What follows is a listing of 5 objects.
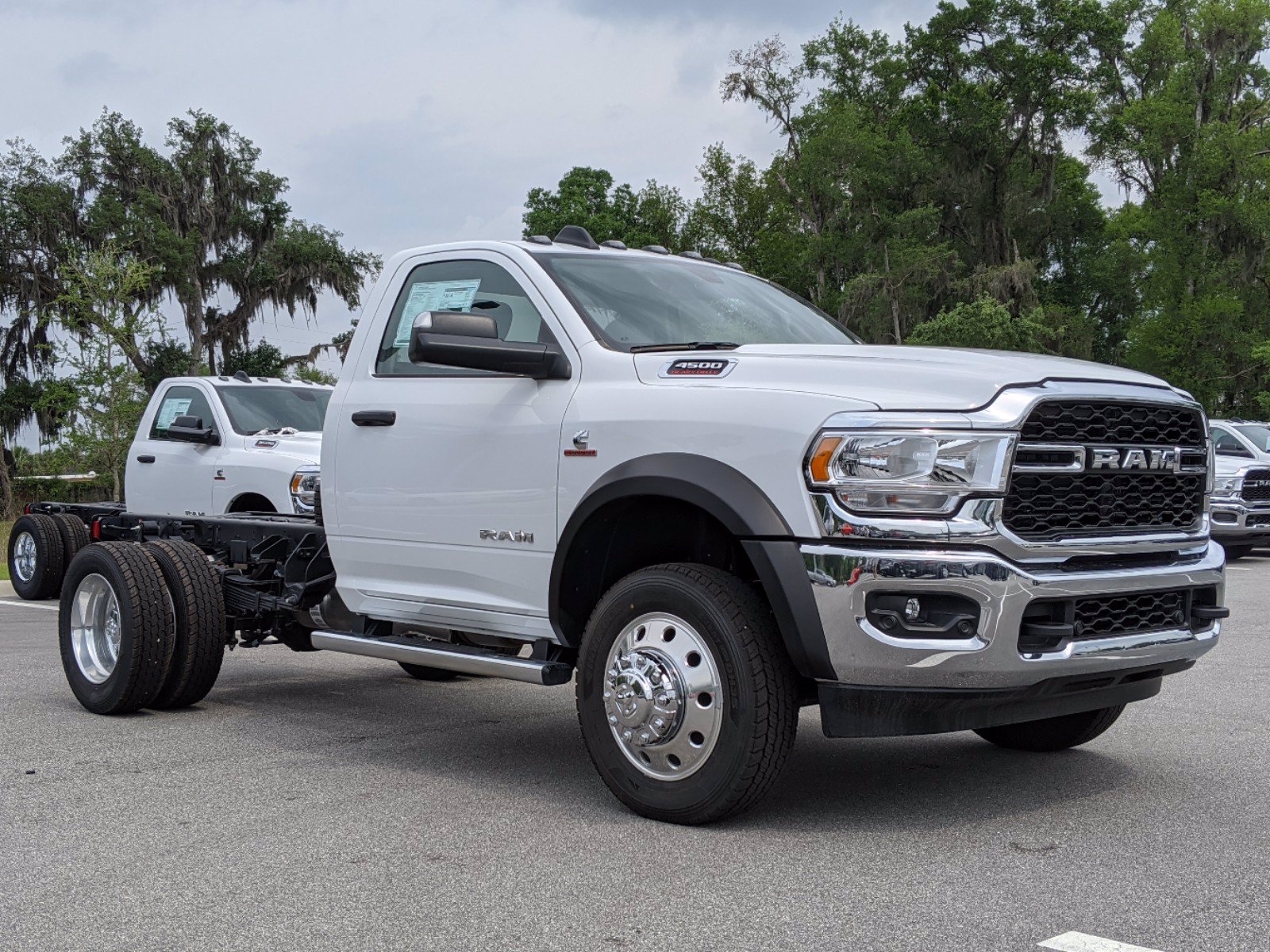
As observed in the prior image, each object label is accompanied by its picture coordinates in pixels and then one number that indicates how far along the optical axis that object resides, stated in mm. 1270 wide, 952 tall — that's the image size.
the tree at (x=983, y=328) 42312
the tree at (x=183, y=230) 44000
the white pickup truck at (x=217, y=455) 11117
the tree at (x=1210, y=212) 44125
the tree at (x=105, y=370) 27625
